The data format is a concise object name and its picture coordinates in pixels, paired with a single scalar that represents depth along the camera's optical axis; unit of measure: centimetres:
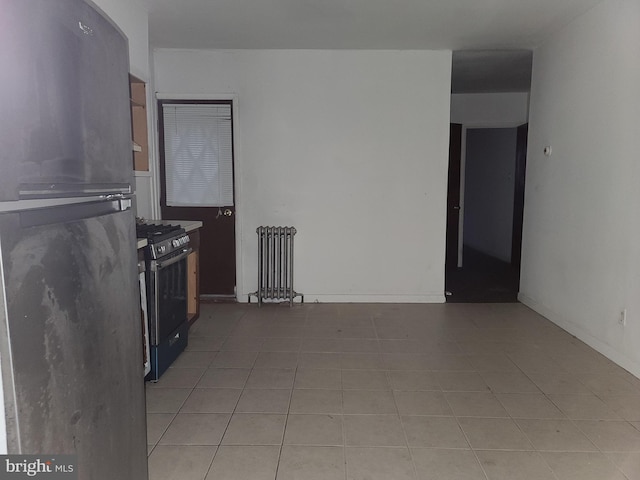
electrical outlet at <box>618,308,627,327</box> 297
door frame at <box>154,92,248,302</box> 448
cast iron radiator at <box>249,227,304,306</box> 448
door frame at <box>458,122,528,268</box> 636
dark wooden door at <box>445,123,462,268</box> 637
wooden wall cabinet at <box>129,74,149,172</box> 349
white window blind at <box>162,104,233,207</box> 452
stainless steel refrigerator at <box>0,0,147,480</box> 93
